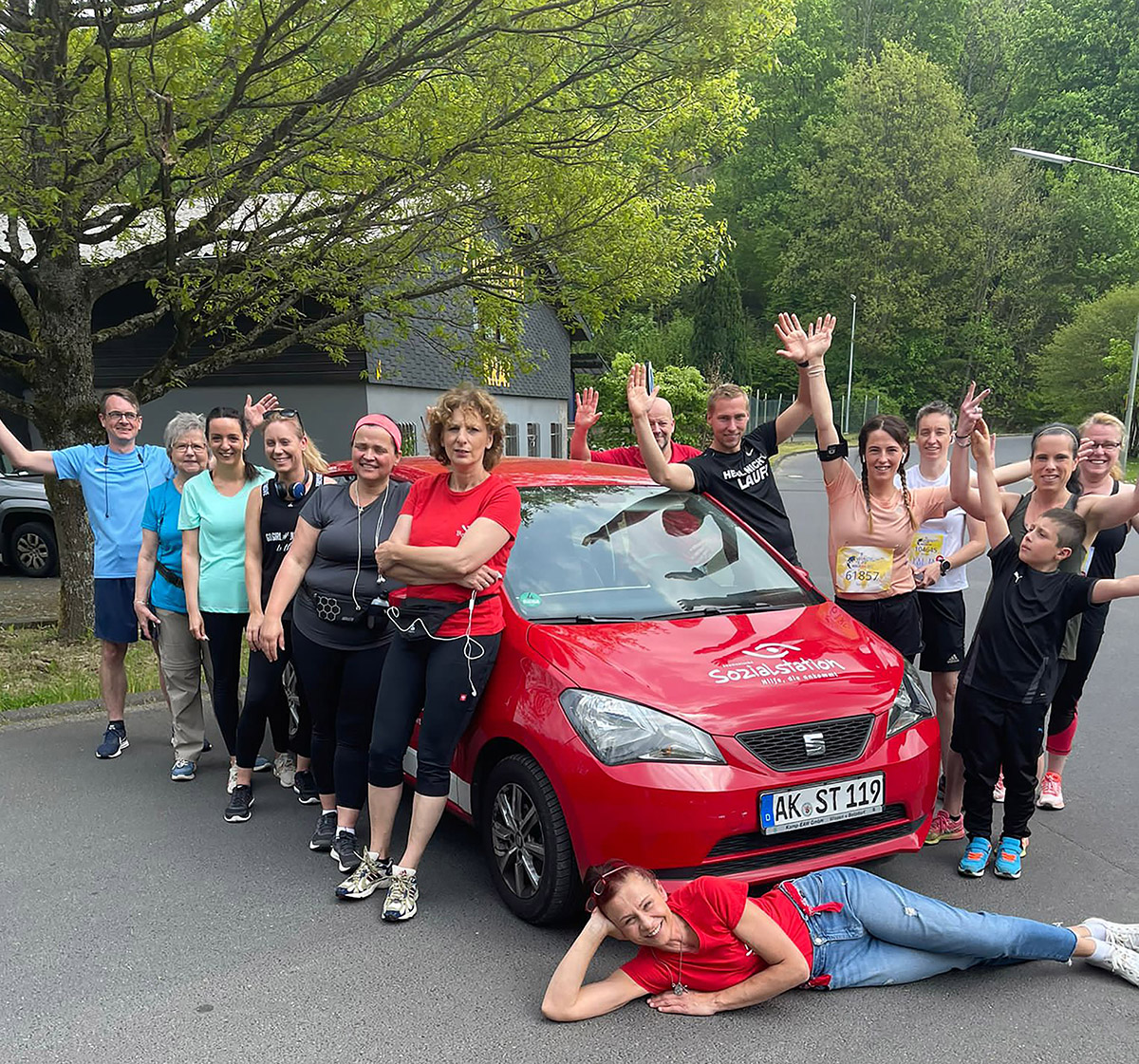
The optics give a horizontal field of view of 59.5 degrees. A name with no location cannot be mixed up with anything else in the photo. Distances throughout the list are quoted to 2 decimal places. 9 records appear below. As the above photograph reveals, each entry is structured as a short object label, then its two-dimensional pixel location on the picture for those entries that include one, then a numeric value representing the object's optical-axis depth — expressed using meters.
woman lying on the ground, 3.02
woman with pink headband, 4.08
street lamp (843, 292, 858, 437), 52.53
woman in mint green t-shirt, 4.86
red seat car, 3.33
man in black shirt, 4.86
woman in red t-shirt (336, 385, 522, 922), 3.70
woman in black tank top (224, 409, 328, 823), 4.54
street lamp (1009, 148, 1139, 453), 27.73
